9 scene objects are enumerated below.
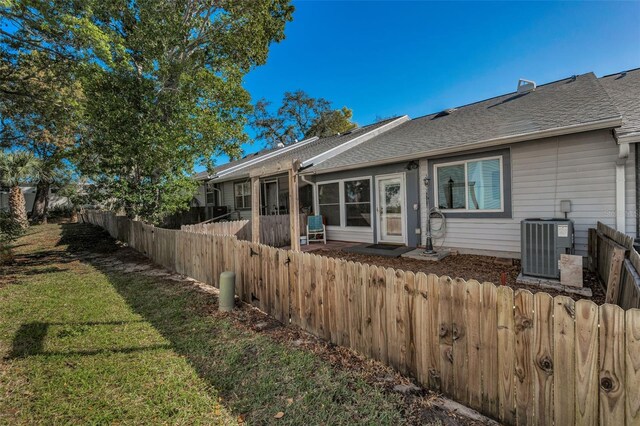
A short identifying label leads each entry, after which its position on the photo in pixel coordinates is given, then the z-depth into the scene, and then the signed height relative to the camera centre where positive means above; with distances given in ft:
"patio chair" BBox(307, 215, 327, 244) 34.73 -2.41
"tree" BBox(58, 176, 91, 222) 68.66 +6.08
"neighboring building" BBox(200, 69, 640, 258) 18.42 +2.47
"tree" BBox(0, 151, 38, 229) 57.26 +8.66
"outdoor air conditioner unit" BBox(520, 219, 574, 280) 16.51 -2.60
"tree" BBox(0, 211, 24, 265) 25.26 -1.40
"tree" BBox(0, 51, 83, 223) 33.14 +14.79
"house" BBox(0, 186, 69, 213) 92.94 +5.10
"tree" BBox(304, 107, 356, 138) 96.53 +27.38
